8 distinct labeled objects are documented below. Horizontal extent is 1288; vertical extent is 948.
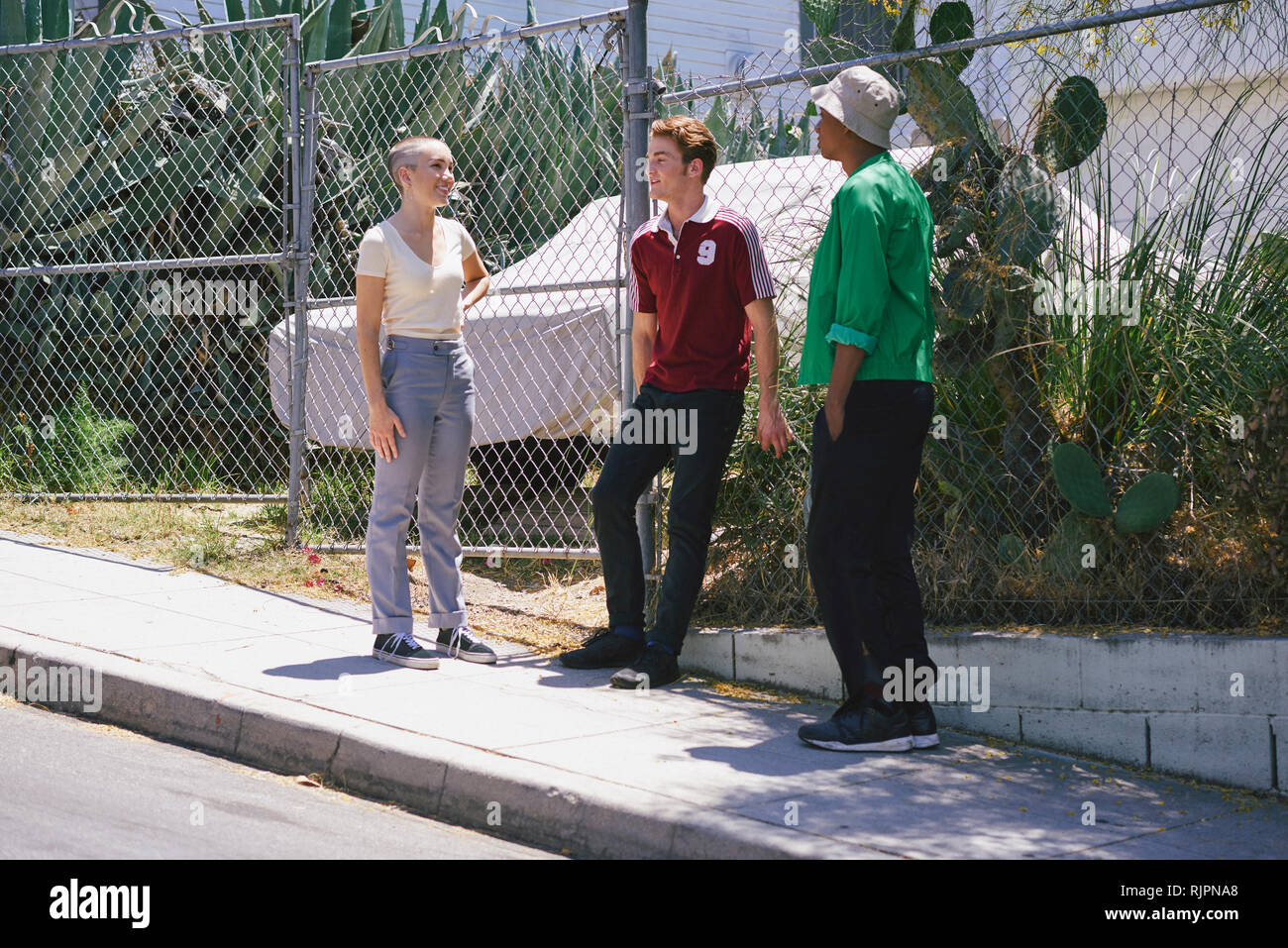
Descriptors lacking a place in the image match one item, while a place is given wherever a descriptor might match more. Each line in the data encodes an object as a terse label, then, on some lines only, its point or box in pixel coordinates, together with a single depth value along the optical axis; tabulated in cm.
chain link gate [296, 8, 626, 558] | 714
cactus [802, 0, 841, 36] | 590
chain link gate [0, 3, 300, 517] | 935
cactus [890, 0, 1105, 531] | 537
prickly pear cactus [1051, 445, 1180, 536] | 495
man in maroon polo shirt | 536
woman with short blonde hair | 554
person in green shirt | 450
